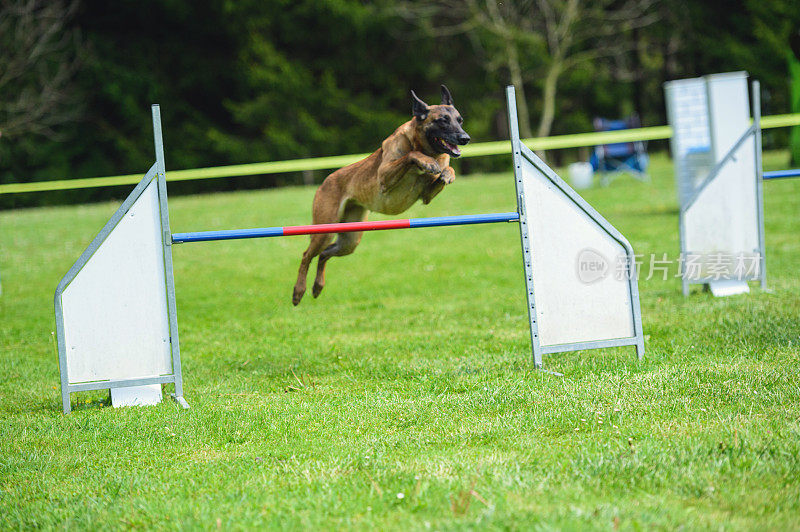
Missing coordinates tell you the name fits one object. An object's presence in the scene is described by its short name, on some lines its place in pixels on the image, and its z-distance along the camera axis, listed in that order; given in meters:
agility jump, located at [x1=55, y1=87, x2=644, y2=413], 9.60
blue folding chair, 37.51
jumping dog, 9.78
